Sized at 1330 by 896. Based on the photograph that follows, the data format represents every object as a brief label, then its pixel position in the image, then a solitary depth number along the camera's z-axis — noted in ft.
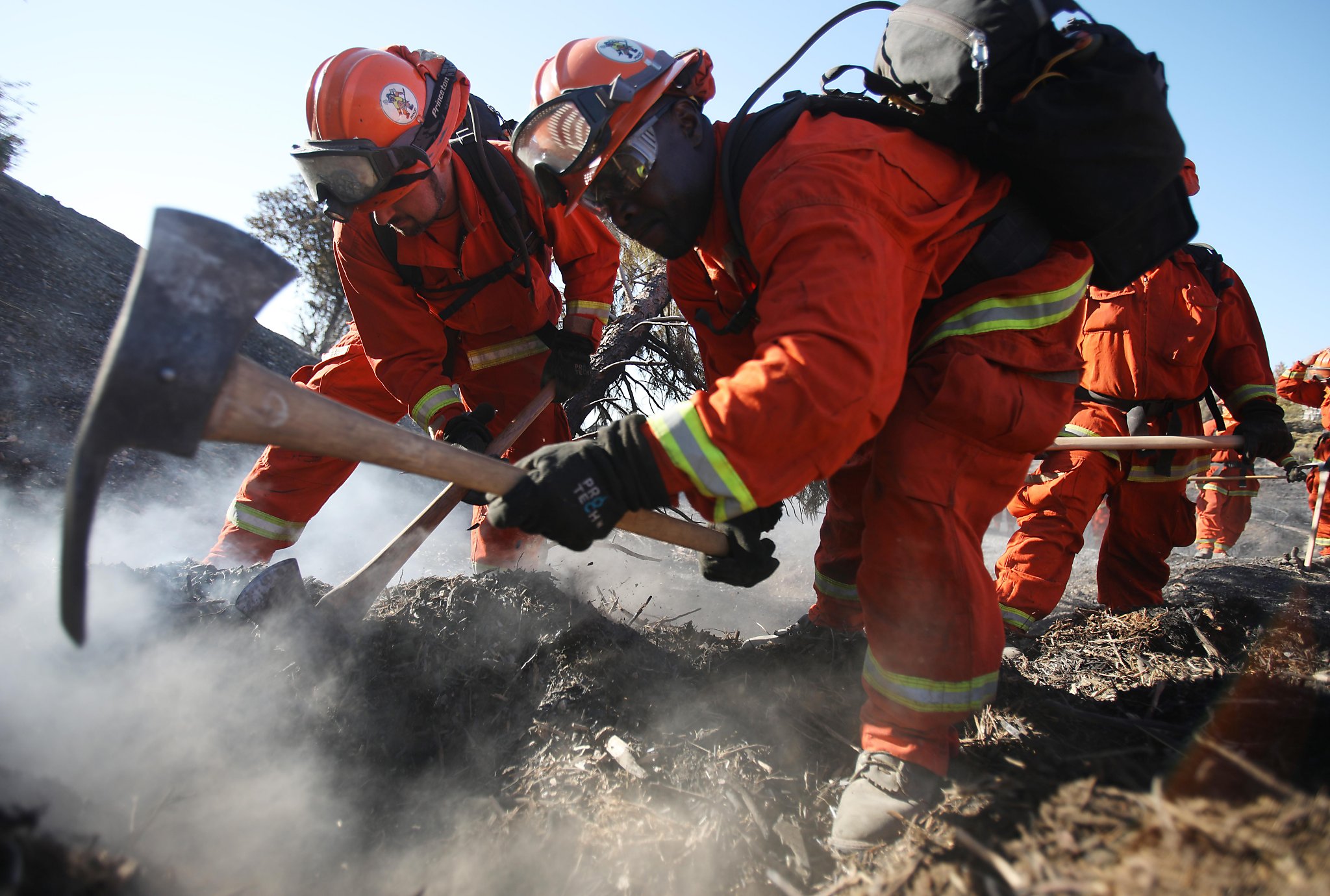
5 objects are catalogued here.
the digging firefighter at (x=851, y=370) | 5.43
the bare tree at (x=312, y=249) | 50.26
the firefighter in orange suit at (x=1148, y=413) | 12.41
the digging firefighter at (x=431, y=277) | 10.45
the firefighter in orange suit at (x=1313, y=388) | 22.07
